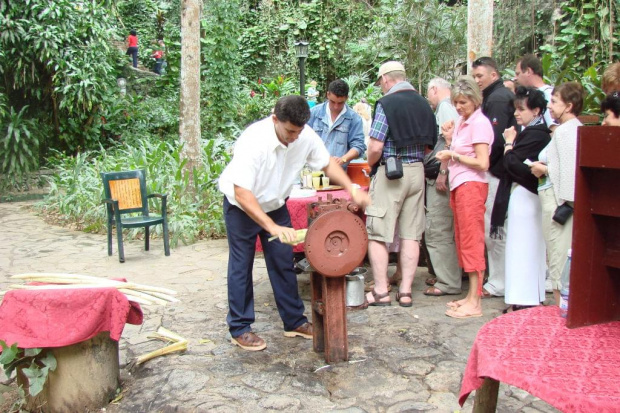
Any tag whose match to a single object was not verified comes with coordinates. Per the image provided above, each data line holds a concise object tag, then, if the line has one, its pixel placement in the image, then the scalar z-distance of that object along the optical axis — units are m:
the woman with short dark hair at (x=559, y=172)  4.14
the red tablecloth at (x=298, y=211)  5.36
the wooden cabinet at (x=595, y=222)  1.78
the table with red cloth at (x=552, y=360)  1.63
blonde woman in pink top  4.96
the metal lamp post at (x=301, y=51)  10.91
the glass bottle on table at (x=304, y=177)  5.82
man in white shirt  4.02
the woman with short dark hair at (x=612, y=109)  3.50
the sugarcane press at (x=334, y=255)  3.99
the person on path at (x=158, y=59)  18.22
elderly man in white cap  5.21
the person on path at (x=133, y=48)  17.58
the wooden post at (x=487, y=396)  2.12
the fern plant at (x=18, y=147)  12.05
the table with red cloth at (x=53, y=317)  3.38
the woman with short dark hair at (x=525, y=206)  4.74
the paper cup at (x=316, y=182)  5.80
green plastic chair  7.17
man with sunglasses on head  5.33
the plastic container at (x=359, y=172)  6.28
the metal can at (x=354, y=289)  5.30
